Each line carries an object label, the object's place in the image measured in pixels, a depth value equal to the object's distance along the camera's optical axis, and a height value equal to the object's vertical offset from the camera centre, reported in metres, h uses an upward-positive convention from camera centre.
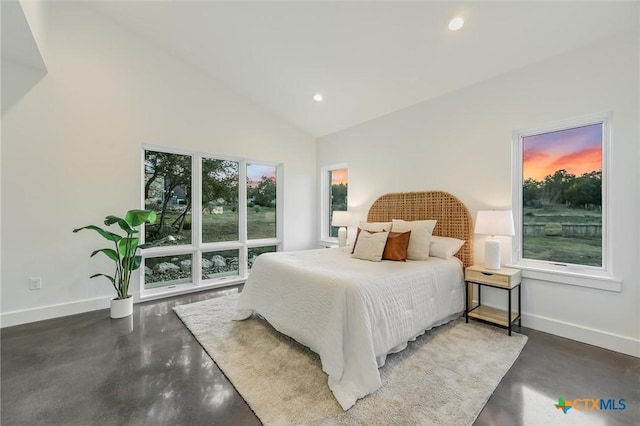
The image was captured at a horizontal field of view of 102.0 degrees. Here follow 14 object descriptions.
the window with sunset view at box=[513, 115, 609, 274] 2.46 +0.16
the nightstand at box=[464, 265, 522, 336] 2.51 -0.73
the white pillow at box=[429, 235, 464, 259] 2.96 -0.41
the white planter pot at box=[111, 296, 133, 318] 2.95 -1.09
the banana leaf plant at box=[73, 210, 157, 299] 2.88 -0.41
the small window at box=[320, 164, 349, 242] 5.20 +0.32
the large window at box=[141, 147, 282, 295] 3.79 -0.07
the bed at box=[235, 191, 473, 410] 1.75 -0.75
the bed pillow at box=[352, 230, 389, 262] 2.90 -0.39
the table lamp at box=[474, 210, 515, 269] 2.62 -0.17
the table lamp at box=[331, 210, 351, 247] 4.34 -0.17
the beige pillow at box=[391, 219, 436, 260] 2.95 -0.30
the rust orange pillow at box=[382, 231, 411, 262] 2.88 -0.40
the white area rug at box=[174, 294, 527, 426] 1.54 -1.19
